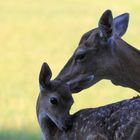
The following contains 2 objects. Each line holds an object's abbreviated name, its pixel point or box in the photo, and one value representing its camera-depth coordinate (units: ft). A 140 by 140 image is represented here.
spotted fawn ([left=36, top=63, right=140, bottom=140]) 50.52
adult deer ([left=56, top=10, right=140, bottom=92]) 60.08
